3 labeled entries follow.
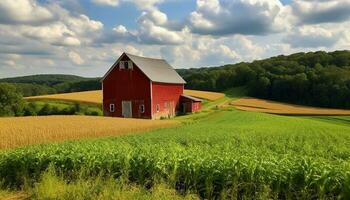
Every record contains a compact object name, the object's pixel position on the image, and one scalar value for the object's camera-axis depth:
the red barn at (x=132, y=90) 58.16
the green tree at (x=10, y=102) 74.88
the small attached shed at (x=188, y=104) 70.12
